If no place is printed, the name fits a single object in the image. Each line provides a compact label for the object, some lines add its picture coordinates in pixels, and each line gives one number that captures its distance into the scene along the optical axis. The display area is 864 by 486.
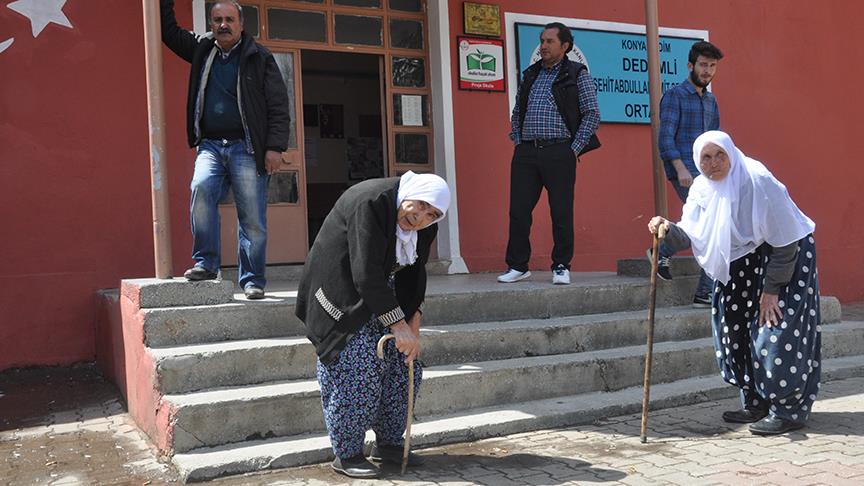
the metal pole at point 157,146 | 4.71
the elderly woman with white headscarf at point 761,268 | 4.17
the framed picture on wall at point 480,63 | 7.47
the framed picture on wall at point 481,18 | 7.49
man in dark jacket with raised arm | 4.82
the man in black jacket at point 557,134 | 5.96
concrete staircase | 3.97
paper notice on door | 7.50
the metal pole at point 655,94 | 6.51
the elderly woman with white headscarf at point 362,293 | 3.46
